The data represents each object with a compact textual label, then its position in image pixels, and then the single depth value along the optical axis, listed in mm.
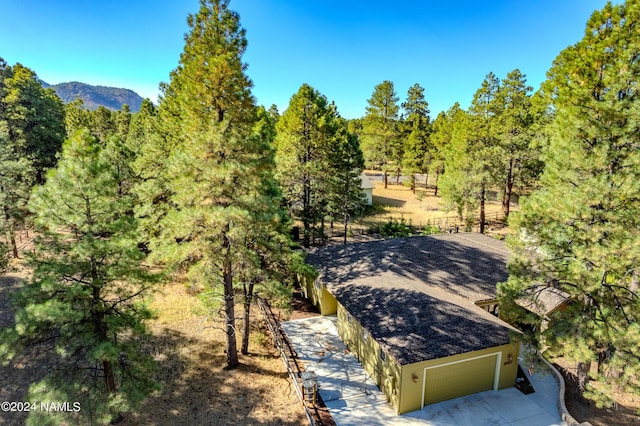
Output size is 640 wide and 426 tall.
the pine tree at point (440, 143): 43000
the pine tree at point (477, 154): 28062
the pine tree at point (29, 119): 30250
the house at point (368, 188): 41375
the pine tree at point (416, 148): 46500
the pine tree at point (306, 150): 22125
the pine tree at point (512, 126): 28281
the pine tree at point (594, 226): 9352
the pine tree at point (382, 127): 48375
